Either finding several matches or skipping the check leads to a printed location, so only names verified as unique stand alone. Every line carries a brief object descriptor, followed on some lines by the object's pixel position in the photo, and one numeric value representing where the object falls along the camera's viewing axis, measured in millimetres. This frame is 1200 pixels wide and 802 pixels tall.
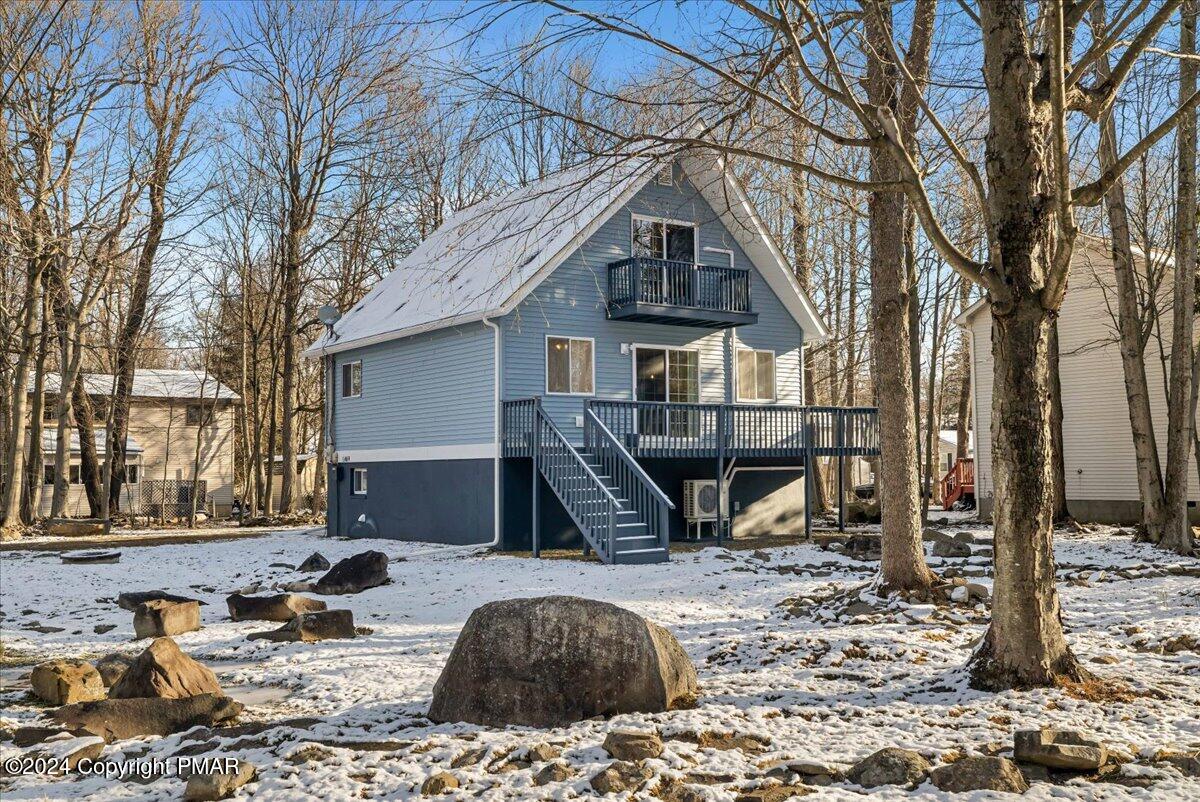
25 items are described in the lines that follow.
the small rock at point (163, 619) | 10109
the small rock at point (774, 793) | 5055
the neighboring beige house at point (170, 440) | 39906
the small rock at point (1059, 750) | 5262
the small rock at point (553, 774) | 5356
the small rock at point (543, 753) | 5699
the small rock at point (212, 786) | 5066
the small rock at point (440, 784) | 5211
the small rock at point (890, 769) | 5230
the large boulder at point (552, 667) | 6555
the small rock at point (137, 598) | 11656
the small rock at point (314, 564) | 15828
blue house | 19359
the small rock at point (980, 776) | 5012
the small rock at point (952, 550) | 15344
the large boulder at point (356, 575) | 13258
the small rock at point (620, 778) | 5199
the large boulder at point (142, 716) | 6406
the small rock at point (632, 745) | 5638
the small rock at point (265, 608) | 11188
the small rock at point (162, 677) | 6984
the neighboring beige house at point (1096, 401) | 23547
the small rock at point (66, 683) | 7293
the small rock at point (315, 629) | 9797
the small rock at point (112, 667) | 7852
